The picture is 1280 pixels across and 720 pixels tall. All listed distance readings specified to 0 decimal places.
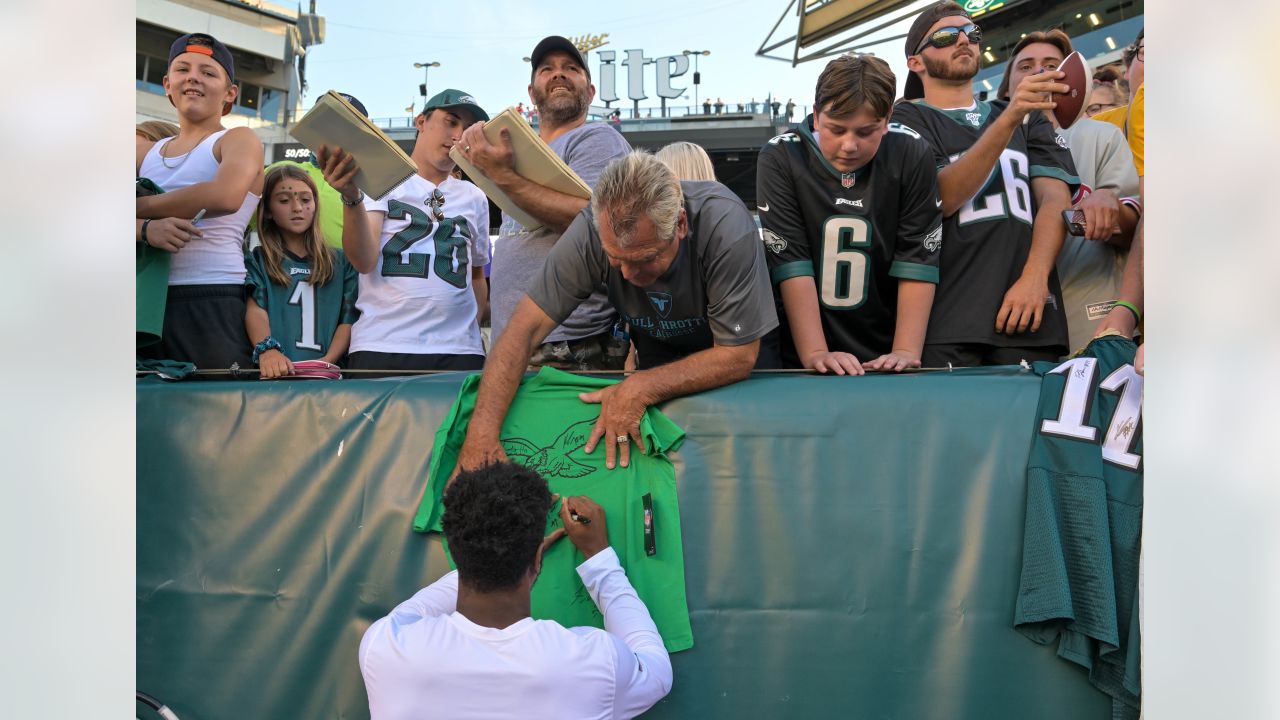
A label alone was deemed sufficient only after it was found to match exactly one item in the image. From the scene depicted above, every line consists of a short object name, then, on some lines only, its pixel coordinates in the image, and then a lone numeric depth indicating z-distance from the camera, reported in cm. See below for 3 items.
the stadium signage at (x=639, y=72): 3319
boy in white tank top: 326
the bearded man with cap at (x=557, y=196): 309
